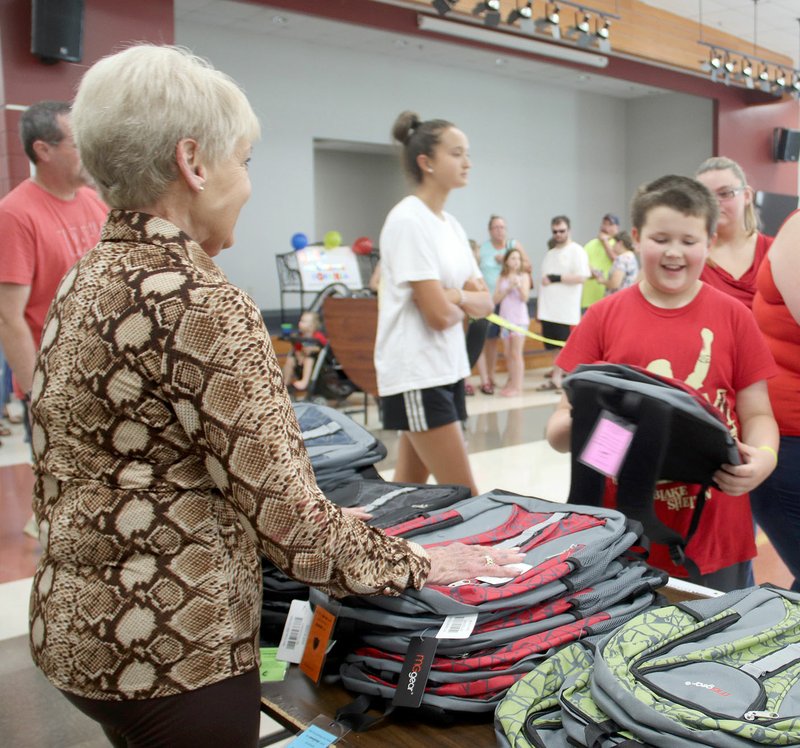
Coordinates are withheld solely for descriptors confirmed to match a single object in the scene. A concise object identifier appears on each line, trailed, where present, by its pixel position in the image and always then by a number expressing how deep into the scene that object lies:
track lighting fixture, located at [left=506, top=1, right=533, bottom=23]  7.61
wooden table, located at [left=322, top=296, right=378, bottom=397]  5.98
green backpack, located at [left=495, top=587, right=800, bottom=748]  0.88
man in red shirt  2.88
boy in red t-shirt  1.73
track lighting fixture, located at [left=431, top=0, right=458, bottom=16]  6.89
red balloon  9.66
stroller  6.66
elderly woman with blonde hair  0.94
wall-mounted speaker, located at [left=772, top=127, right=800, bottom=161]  12.29
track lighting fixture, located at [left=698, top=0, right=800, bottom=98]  9.79
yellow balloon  9.45
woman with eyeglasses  2.52
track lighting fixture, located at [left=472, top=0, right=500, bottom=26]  7.36
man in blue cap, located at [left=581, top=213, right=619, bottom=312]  8.58
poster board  9.16
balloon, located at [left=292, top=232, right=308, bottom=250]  9.45
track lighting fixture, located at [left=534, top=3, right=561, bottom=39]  7.97
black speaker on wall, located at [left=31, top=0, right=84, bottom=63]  5.22
